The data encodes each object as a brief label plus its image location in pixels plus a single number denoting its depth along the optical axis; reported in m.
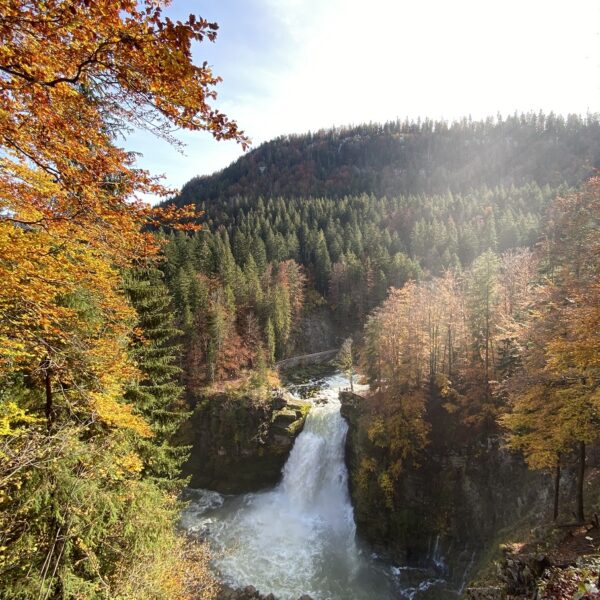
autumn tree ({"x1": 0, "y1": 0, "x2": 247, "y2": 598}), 4.08
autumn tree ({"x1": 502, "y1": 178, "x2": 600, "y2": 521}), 11.45
